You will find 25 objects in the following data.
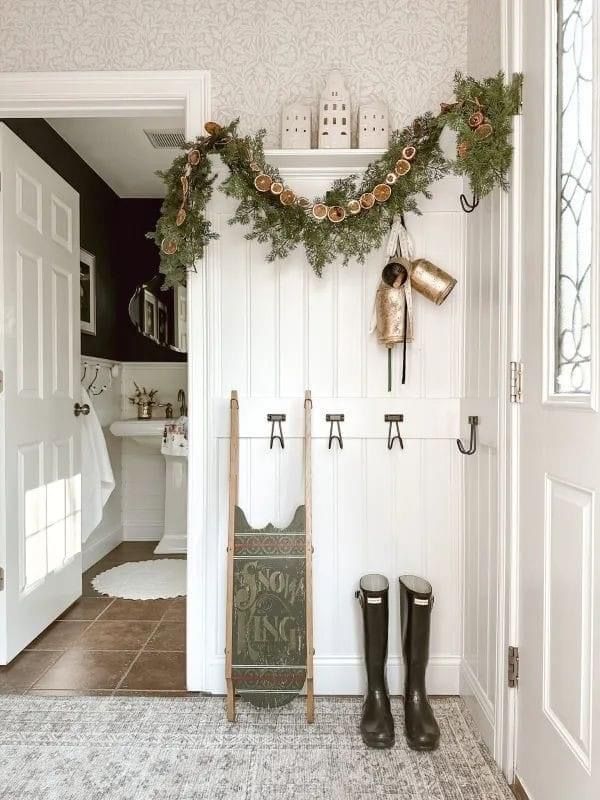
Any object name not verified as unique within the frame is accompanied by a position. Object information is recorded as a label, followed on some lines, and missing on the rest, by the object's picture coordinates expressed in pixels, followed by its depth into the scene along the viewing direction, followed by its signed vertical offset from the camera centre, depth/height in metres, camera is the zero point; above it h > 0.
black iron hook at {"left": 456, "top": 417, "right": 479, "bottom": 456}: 1.88 -0.17
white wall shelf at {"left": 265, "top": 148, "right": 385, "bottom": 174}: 1.86 +0.74
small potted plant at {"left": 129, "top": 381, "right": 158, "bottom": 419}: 4.25 -0.12
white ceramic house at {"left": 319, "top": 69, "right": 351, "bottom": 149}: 1.89 +0.88
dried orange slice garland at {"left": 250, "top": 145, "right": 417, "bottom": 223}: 1.78 +0.59
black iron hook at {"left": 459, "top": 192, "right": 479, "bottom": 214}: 1.79 +0.59
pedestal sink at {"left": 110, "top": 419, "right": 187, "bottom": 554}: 3.88 -0.78
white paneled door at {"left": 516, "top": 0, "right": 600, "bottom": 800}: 1.20 -0.06
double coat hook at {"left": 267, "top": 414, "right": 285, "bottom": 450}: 2.02 -0.12
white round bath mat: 3.12 -1.12
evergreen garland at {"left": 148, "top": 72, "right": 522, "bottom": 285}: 1.80 +0.58
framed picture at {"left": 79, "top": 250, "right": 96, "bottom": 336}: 3.69 +0.61
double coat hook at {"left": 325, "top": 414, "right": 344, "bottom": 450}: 2.02 -0.12
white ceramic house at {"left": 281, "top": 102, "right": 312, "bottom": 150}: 1.90 +0.84
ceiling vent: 3.26 +1.42
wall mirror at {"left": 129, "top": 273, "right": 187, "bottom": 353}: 4.07 +0.51
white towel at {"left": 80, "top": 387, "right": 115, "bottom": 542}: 3.21 -0.49
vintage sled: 1.89 -0.73
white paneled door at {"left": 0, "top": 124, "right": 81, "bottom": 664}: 2.31 -0.05
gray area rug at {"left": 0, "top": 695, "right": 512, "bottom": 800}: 1.57 -1.09
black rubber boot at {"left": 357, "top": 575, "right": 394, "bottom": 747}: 1.82 -0.86
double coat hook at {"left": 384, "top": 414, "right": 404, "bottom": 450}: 2.02 -0.12
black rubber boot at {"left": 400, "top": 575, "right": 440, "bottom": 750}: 1.78 -0.87
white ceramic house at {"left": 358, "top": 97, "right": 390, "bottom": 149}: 1.90 +0.85
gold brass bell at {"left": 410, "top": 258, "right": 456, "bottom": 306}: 1.92 +0.35
